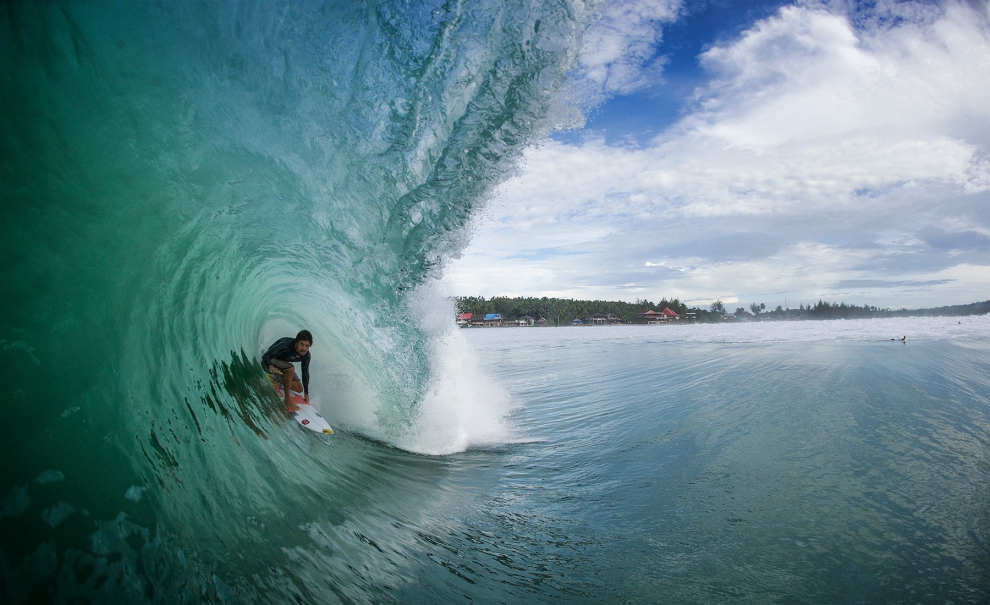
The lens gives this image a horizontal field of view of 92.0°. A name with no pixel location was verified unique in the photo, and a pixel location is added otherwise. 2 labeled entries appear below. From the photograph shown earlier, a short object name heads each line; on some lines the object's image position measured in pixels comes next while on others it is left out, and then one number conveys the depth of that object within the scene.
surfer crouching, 6.80
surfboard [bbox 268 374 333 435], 6.36
